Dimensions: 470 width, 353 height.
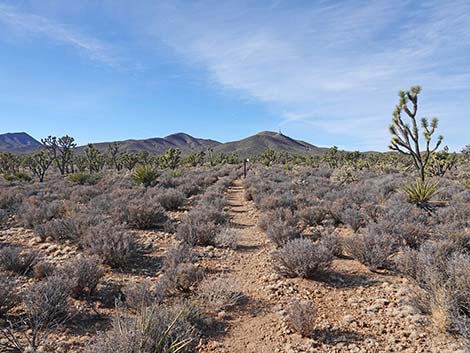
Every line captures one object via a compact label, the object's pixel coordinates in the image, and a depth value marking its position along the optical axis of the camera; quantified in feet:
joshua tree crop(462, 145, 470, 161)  132.99
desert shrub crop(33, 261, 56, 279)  17.16
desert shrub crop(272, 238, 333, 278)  17.31
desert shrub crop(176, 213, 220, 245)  23.82
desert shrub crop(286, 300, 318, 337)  12.17
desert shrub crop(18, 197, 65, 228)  29.43
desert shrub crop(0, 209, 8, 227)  30.42
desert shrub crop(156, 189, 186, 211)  37.65
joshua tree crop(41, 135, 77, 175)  125.80
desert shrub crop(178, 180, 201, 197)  49.90
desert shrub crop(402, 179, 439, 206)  32.91
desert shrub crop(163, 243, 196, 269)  18.40
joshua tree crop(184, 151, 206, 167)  159.66
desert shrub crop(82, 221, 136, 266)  19.20
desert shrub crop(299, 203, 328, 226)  28.78
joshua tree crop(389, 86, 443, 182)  44.61
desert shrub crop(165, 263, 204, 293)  15.85
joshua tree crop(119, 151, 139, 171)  144.32
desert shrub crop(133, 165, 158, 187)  56.13
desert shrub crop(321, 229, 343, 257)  19.97
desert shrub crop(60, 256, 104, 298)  15.03
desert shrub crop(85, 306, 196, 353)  9.42
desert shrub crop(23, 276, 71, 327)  12.46
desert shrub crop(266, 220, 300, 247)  22.90
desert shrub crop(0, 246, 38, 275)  18.22
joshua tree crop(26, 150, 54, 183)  117.04
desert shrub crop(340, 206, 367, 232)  26.32
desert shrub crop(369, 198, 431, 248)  21.09
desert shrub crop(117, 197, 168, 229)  28.60
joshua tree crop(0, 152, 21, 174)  124.77
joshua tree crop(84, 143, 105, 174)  133.08
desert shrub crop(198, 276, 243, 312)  14.33
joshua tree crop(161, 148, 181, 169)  130.11
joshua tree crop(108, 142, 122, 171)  148.13
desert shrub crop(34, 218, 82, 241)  24.16
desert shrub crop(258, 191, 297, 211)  33.65
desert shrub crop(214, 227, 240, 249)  23.38
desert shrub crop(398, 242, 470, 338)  11.29
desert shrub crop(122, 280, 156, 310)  13.62
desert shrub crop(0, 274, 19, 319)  13.16
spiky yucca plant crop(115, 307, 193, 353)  9.87
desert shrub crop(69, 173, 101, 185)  65.57
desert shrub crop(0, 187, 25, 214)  36.61
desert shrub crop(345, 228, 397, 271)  18.17
